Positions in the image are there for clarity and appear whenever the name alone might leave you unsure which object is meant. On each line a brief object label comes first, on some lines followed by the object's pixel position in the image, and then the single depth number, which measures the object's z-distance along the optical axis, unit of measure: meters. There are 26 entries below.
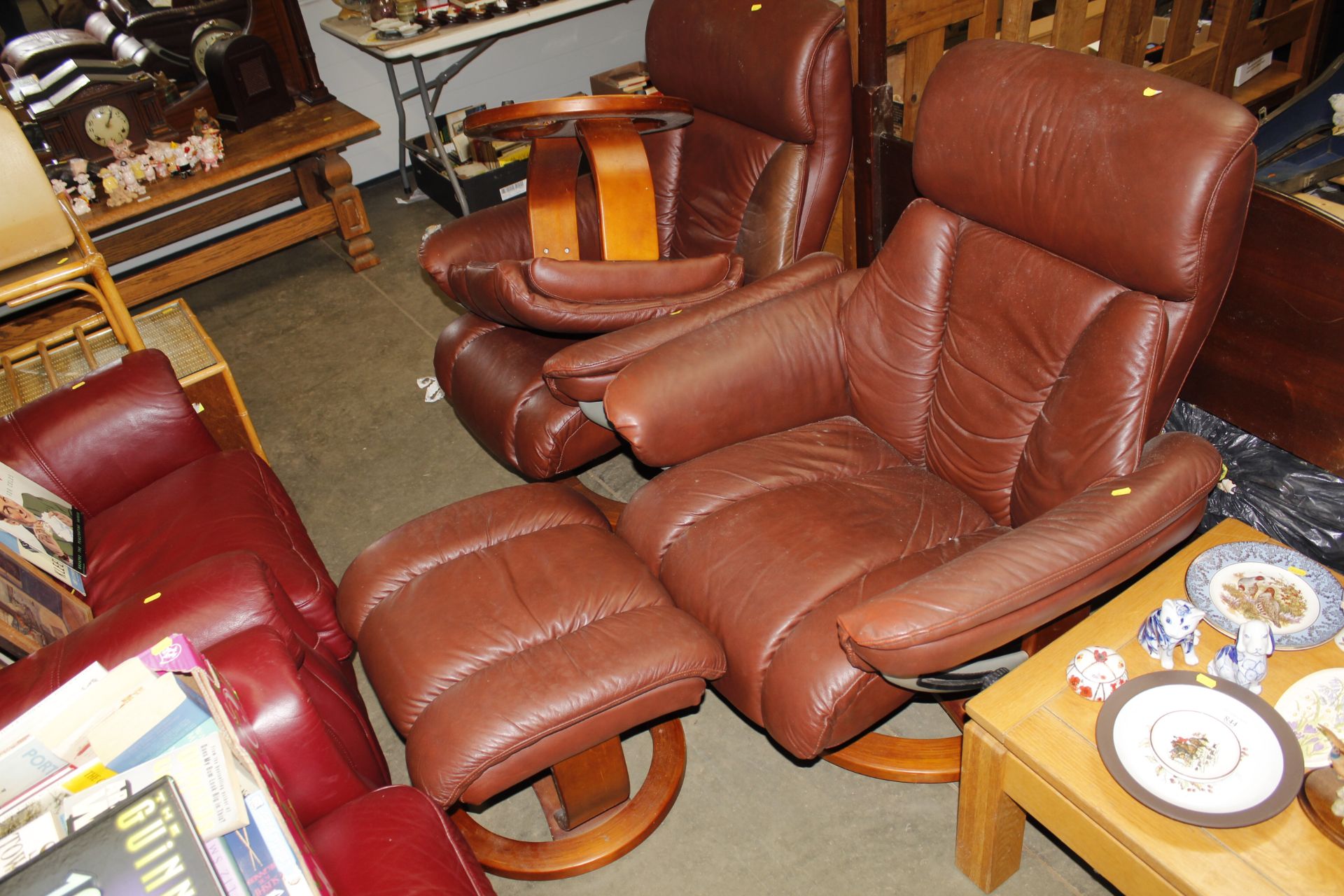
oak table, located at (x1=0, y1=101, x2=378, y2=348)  3.37
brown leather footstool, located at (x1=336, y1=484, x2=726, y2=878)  1.40
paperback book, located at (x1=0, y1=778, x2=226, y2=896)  0.81
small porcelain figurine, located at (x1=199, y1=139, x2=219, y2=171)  3.25
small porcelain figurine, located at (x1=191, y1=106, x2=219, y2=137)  3.34
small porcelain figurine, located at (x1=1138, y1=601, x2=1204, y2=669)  1.33
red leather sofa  1.27
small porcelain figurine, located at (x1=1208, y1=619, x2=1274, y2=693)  1.27
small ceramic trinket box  1.32
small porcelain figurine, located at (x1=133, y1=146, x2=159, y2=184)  3.22
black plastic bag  1.72
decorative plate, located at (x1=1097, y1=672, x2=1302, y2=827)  1.16
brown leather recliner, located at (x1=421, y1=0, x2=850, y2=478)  1.96
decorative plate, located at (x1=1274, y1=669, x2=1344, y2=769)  1.22
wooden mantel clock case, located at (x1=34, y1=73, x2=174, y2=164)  3.16
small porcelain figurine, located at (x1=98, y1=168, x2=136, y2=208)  3.13
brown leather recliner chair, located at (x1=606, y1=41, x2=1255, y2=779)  1.30
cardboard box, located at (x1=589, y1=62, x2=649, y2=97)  3.83
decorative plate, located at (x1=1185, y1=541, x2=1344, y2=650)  1.35
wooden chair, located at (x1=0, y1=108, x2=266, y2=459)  2.14
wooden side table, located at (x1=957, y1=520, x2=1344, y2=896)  1.12
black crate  3.73
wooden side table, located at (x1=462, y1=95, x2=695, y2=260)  2.09
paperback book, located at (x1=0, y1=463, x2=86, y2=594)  1.69
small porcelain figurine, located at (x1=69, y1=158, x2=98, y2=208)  3.13
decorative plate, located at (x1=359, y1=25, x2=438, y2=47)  3.31
